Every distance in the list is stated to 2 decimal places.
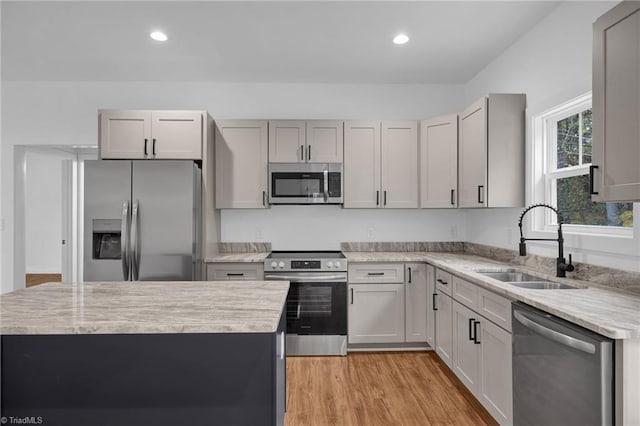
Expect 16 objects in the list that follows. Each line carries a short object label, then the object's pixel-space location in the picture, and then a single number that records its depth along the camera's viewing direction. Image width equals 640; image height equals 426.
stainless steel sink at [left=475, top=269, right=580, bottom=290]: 2.21
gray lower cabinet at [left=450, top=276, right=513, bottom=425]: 2.04
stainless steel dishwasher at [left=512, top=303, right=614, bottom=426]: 1.34
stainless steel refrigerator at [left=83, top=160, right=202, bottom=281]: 2.99
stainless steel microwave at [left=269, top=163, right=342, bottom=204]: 3.63
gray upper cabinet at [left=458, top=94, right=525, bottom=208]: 2.90
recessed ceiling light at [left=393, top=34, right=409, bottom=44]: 2.88
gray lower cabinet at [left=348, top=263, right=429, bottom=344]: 3.42
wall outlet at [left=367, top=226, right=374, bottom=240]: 4.05
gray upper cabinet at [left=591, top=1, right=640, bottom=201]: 1.45
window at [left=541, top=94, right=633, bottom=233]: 2.24
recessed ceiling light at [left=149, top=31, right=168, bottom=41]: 2.84
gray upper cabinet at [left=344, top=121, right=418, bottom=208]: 3.70
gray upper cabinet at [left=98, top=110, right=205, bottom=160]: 3.38
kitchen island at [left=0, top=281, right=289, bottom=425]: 1.38
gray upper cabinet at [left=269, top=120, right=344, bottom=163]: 3.65
